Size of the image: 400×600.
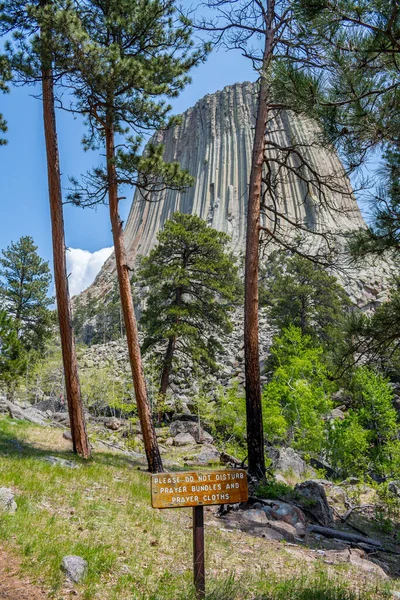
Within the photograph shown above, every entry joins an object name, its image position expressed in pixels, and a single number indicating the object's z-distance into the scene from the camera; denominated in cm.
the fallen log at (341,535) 669
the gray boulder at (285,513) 683
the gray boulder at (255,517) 650
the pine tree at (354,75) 411
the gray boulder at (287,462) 1338
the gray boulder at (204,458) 1334
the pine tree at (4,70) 845
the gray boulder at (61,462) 741
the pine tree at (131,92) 872
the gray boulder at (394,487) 1262
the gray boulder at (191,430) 2033
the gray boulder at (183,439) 1842
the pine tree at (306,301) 2595
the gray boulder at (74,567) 349
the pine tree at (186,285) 1973
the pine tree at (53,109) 788
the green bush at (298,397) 1858
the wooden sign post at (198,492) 344
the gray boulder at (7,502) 453
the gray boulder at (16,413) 1530
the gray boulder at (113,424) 2202
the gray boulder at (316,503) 749
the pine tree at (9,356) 1439
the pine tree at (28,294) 2583
